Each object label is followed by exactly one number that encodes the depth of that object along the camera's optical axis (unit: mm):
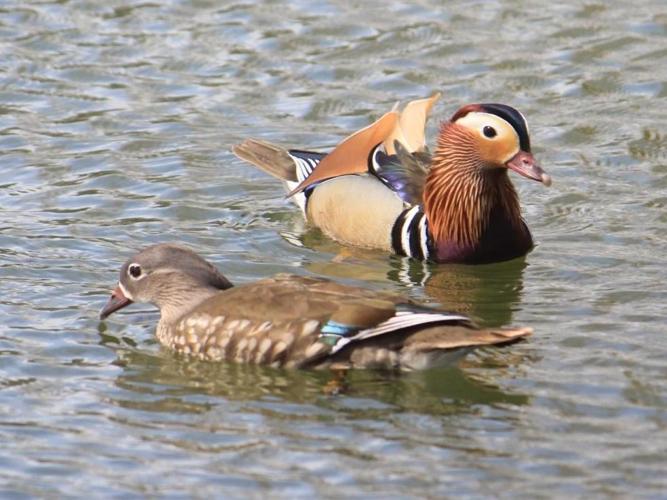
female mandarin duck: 16641
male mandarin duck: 21750
